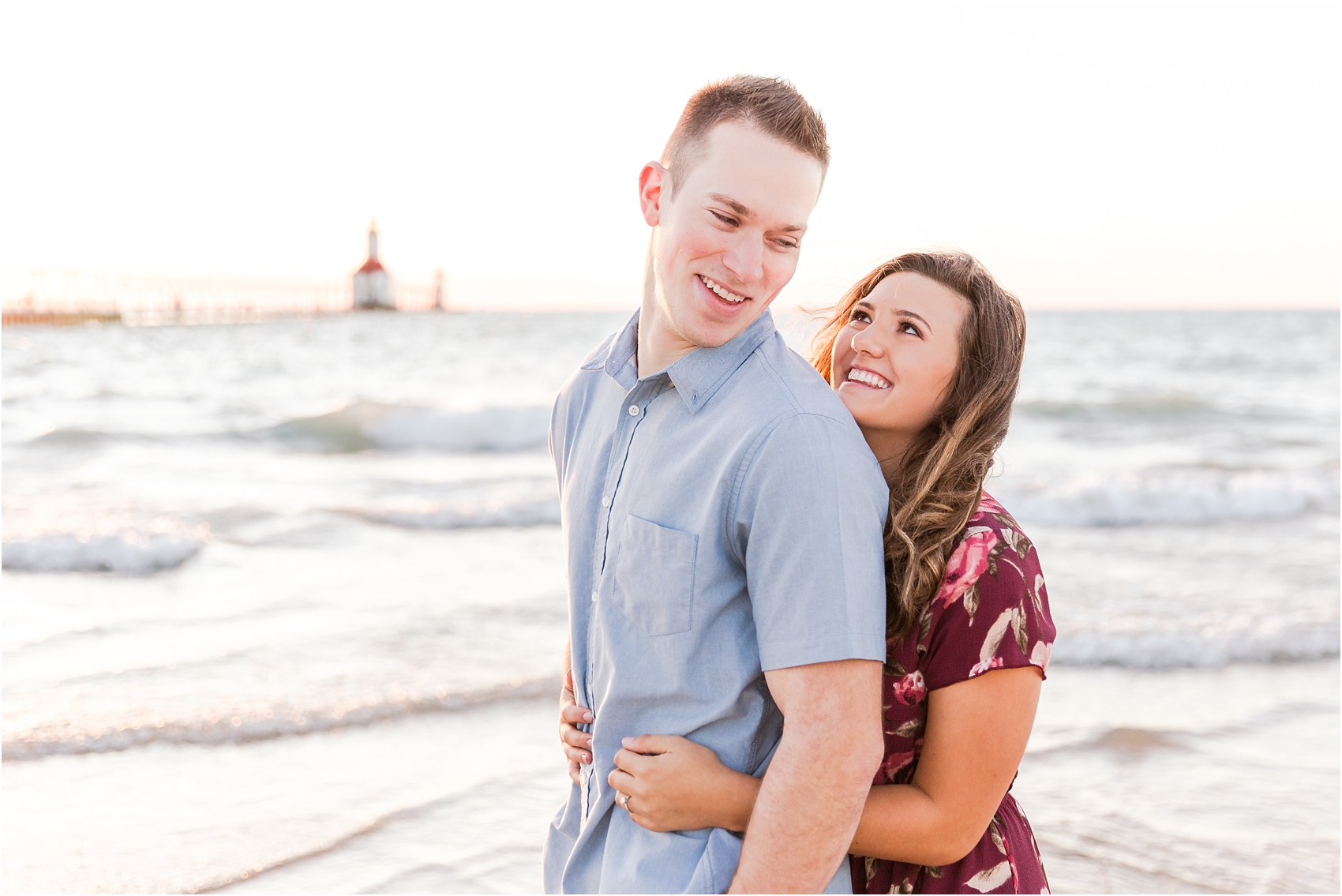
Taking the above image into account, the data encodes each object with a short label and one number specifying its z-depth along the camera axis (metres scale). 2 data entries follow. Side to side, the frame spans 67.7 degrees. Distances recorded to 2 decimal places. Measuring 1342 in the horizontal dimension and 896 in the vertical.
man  1.67
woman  1.87
